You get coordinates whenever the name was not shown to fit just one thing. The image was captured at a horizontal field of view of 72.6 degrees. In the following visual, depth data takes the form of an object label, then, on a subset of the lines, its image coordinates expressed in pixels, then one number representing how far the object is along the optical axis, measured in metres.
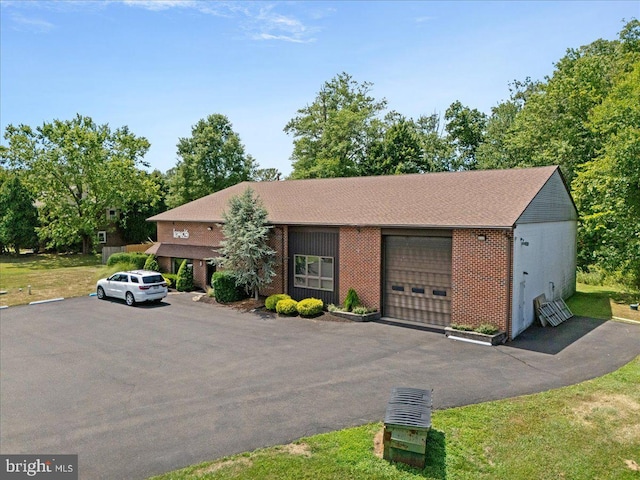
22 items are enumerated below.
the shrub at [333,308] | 18.53
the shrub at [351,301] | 18.34
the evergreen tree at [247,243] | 20.39
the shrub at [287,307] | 19.05
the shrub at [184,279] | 25.14
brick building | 15.19
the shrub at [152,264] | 27.16
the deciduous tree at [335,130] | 42.53
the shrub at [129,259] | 28.70
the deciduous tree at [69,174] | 39.03
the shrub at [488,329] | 14.68
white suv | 21.59
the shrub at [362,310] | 17.84
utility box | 7.13
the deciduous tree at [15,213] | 41.75
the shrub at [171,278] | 25.92
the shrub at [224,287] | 21.70
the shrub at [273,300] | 19.89
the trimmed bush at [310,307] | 18.61
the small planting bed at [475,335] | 14.42
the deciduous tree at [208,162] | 48.84
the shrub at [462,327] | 15.19
